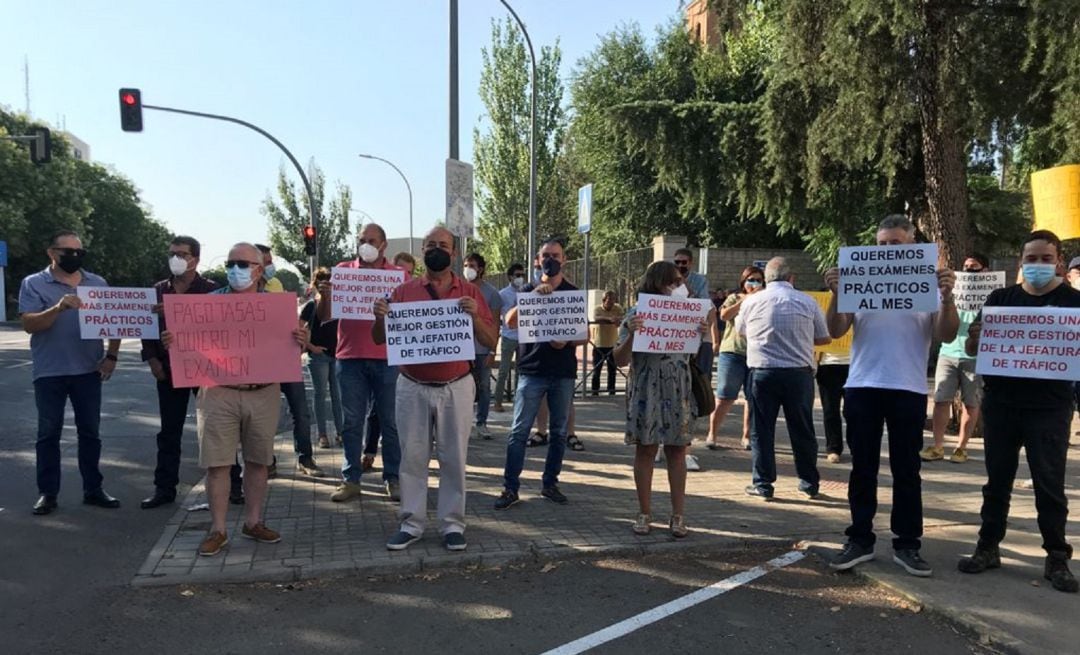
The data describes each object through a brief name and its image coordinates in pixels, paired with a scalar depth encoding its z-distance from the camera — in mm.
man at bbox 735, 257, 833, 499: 6117
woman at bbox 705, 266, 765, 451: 7680
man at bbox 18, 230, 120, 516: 5617
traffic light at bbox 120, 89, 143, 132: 19016
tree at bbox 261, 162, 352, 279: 35156
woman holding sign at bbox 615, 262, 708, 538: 5043
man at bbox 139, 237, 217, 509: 5547
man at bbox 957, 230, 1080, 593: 4250
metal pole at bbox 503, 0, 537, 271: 13039
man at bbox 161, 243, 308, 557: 4734
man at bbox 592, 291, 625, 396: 12191
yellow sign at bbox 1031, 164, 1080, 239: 7387
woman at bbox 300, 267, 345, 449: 7215
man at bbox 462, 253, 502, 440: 8328
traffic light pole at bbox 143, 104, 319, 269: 19622
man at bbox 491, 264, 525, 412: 9719
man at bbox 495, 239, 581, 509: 5742
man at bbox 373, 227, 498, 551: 4832
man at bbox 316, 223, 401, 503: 5906
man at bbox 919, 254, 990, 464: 7359
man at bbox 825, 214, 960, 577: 4461
